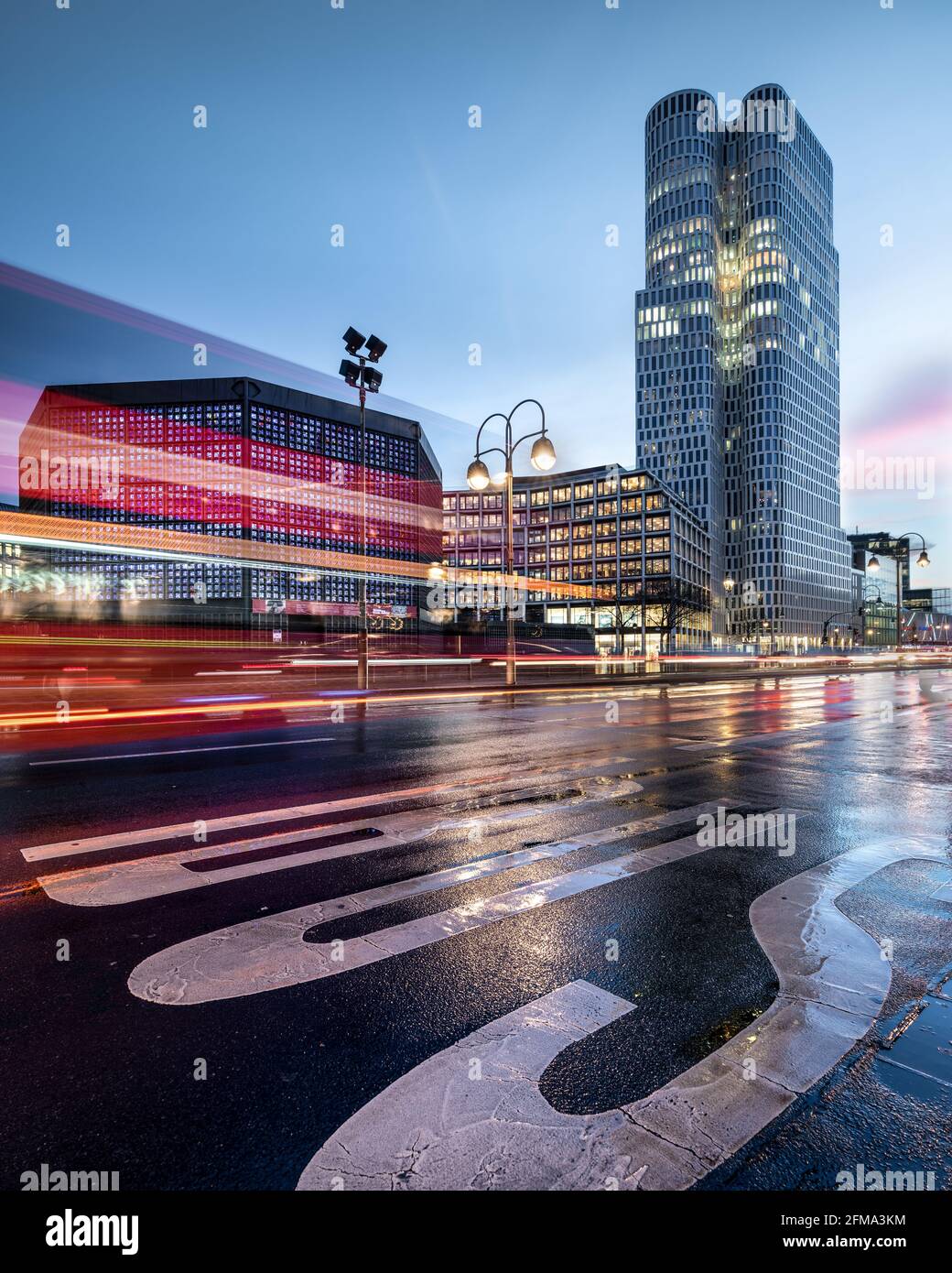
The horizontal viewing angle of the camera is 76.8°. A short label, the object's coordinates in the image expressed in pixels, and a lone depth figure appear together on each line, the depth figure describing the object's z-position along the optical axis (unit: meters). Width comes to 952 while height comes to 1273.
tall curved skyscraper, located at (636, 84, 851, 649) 122.19
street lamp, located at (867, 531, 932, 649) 35.66
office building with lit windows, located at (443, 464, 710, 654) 95.88
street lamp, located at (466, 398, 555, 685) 18.58
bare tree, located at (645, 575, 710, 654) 89.91
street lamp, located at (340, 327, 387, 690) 18.08
